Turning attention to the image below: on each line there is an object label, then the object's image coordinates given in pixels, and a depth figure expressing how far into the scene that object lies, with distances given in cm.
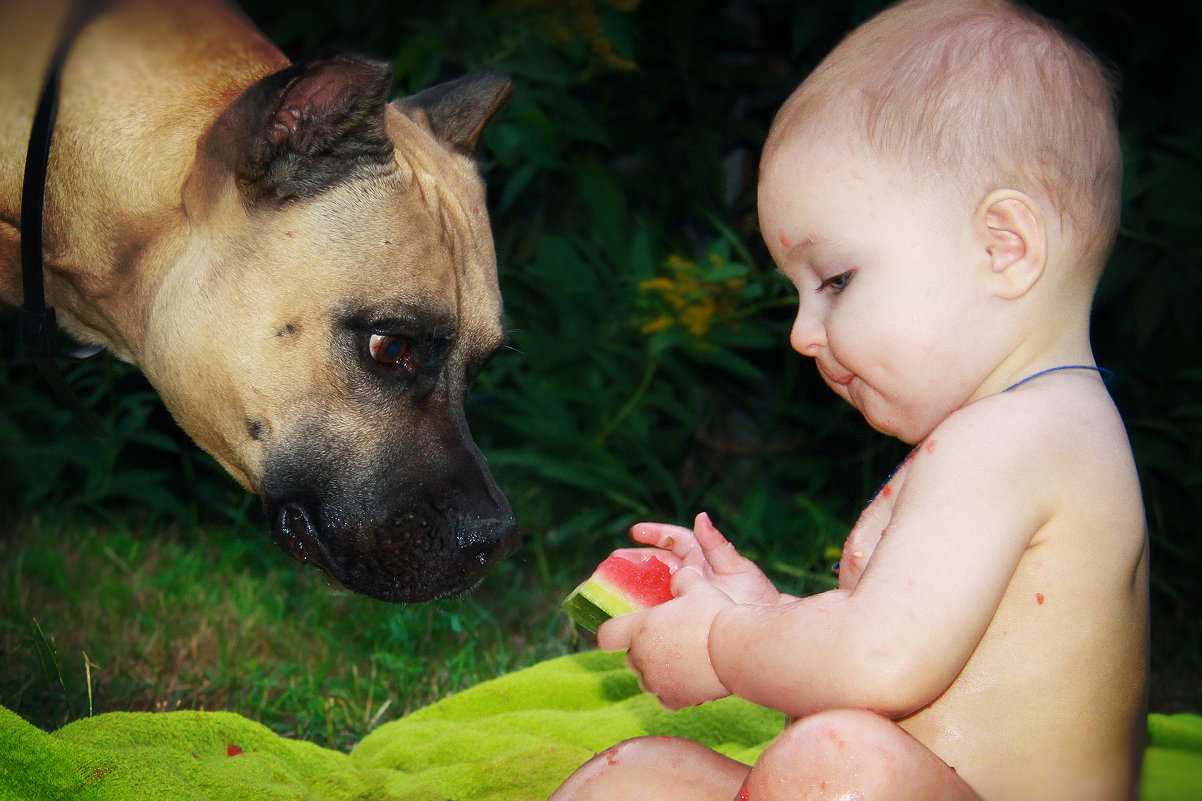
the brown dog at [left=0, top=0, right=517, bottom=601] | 124
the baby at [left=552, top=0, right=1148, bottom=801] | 100
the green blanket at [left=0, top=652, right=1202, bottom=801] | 113
